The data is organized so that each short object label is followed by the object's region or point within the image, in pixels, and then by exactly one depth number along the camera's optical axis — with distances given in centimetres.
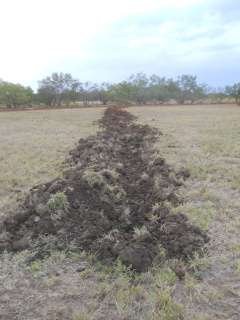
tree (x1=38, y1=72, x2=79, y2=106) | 4003
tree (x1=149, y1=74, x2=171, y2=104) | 4950
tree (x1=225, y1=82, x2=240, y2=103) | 4416
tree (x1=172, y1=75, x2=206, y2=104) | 5159
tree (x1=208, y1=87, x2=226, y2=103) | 4831
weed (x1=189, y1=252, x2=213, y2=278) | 212
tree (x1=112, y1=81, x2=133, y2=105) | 4944
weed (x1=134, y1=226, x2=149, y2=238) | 253
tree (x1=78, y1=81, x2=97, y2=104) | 4450
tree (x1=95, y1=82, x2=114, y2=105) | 4612
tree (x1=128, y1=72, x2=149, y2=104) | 5069
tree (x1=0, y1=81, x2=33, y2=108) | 3440
